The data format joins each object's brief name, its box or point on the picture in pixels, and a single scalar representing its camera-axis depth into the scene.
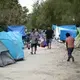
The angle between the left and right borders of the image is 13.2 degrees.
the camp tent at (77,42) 29.27
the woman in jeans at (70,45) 17.92
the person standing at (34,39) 22.38
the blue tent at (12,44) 18.11
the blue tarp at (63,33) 39.15
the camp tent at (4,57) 16.12
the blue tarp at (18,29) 33.56
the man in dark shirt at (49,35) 27.77
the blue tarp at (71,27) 43.62
